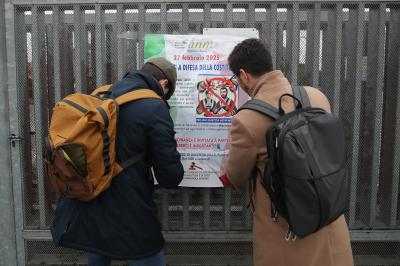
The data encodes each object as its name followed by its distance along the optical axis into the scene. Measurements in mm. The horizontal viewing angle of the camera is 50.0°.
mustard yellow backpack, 2254
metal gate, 3297
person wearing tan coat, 2131
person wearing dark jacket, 2371
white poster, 3260
